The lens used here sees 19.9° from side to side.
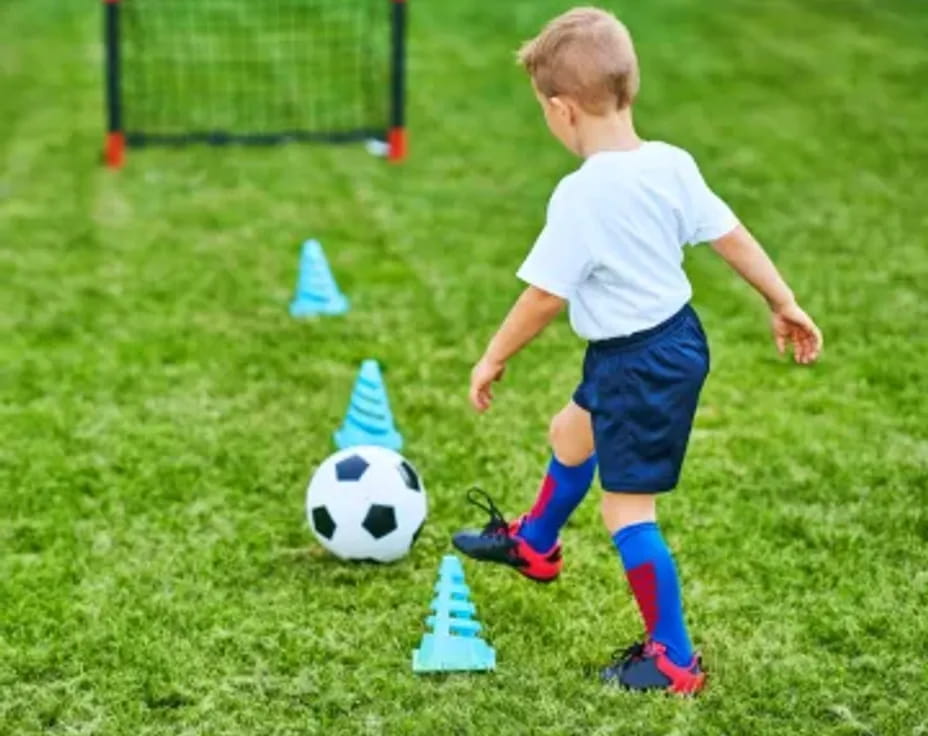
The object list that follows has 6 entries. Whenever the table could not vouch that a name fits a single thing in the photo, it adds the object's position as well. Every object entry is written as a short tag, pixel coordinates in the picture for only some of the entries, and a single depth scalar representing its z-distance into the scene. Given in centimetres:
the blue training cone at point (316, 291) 988
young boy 550
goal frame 1305
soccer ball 678
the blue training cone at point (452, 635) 601
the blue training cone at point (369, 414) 790
